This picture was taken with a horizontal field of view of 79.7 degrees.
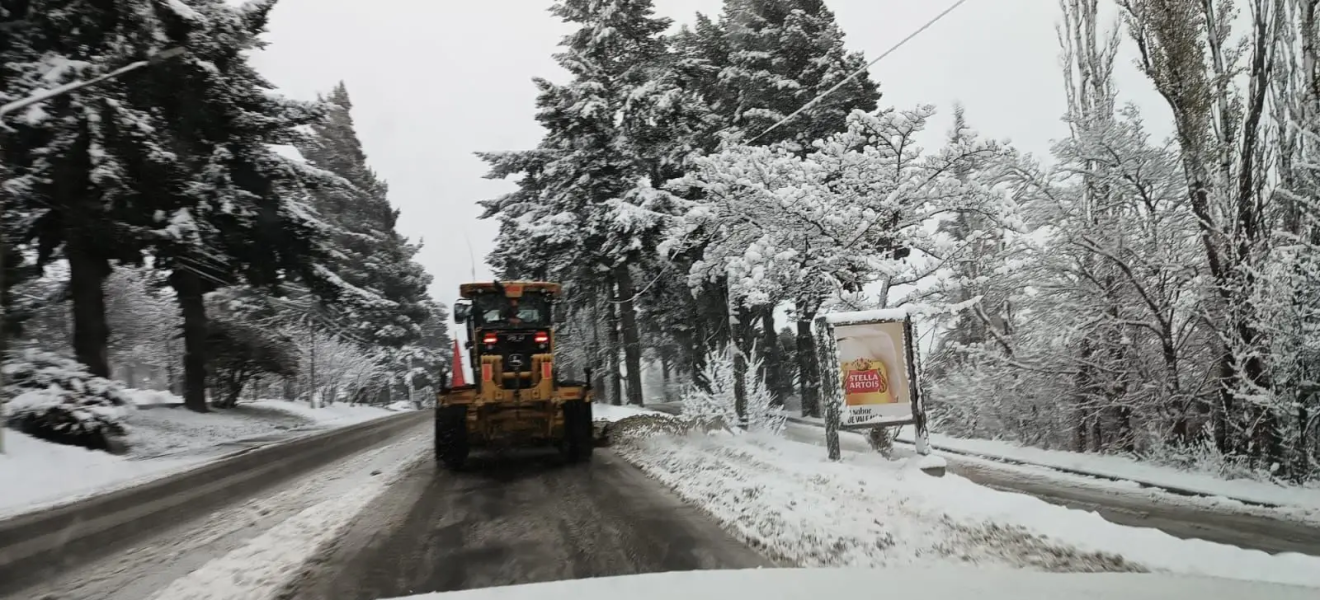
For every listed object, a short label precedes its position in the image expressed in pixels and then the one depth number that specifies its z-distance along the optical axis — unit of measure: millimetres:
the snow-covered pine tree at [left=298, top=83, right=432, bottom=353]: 46938
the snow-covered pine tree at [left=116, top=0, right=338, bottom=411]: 19938
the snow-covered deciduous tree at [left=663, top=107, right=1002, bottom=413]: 13758
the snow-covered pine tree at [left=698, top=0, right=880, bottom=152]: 26016
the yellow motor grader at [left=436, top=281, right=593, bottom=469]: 11953
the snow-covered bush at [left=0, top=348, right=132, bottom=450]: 15945
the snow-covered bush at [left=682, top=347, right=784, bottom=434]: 16750
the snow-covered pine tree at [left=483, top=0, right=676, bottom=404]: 26797
